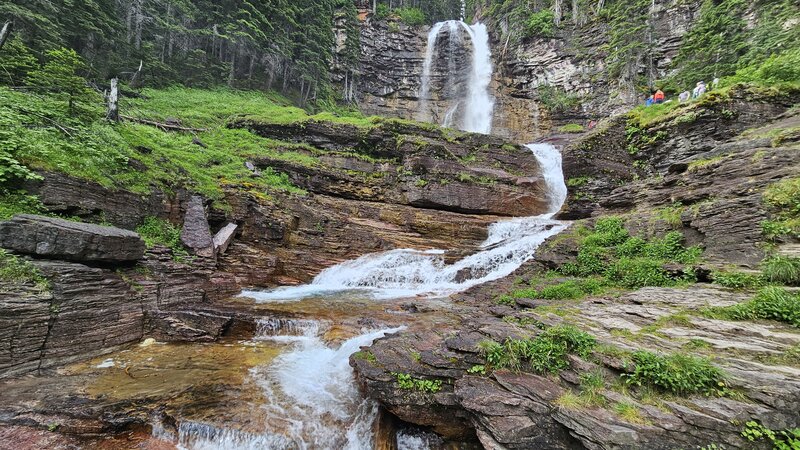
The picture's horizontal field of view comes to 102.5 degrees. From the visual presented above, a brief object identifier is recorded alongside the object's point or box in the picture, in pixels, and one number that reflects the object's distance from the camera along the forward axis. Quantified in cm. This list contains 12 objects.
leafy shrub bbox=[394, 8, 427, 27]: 4122
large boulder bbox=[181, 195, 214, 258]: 1107
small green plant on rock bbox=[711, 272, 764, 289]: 644
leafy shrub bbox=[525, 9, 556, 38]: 3353
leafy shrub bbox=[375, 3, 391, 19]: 4100
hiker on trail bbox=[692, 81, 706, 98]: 1706
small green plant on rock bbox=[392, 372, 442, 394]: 524
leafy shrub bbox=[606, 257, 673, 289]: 823
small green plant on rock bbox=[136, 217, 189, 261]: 1021
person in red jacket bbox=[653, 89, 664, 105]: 1991
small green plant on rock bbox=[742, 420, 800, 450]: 326
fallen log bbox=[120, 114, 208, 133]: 1768
